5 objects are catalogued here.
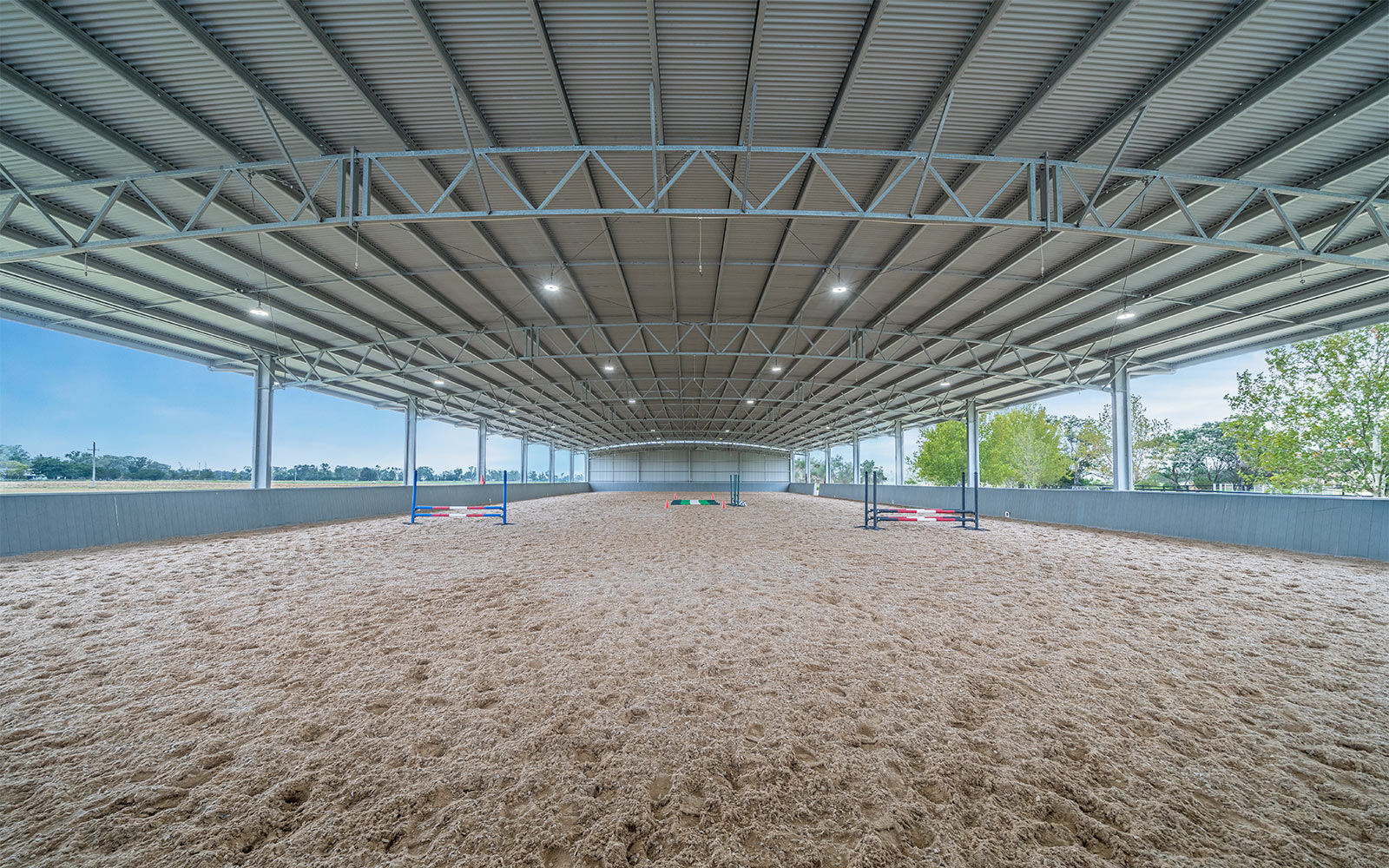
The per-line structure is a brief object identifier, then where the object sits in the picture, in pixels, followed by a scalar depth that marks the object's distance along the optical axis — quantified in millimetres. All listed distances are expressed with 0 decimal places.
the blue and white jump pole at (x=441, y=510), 14601
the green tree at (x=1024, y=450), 42438
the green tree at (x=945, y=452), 45562
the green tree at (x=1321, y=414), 23406
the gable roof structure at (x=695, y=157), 6109
